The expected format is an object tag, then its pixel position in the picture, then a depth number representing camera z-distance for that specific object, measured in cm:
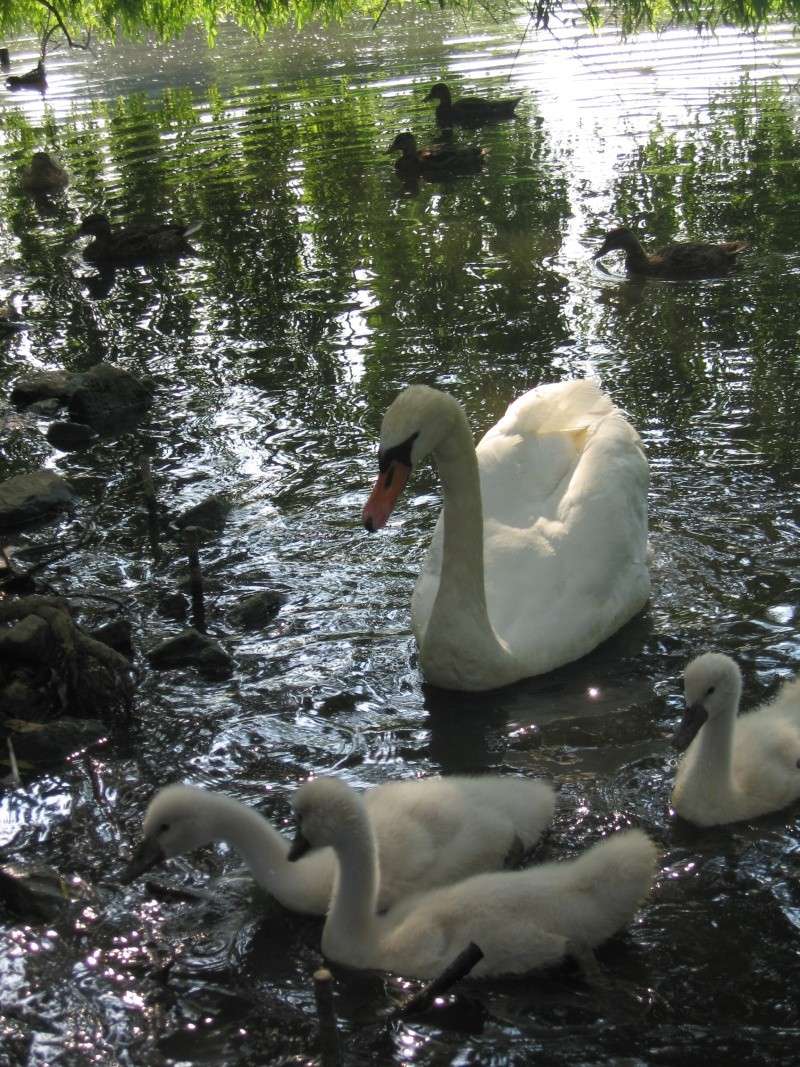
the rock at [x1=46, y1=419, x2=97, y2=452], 987
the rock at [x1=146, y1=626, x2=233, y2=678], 662
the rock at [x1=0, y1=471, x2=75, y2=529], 838
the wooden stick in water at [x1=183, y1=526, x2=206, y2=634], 694
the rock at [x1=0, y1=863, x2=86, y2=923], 491
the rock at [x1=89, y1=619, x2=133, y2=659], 675
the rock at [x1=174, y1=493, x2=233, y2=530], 813
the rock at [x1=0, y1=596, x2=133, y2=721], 629
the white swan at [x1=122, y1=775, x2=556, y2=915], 477
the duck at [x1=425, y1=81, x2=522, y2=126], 1997
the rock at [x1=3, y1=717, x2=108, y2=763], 600
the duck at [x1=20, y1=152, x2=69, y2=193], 1798
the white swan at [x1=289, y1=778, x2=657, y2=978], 439
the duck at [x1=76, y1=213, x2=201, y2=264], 1427
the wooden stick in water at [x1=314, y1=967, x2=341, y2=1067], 346
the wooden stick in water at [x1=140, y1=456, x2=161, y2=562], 797
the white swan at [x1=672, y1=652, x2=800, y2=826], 520
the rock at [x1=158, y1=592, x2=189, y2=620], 722
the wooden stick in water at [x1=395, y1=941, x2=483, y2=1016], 409
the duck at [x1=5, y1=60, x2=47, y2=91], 2825
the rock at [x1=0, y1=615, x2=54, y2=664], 632
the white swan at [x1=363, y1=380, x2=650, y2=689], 622
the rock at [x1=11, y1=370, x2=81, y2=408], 1048
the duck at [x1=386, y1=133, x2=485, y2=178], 1711
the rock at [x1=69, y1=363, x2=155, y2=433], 1005
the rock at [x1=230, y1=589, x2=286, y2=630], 705
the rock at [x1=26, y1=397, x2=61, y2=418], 1037
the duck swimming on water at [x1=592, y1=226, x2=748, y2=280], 1184
